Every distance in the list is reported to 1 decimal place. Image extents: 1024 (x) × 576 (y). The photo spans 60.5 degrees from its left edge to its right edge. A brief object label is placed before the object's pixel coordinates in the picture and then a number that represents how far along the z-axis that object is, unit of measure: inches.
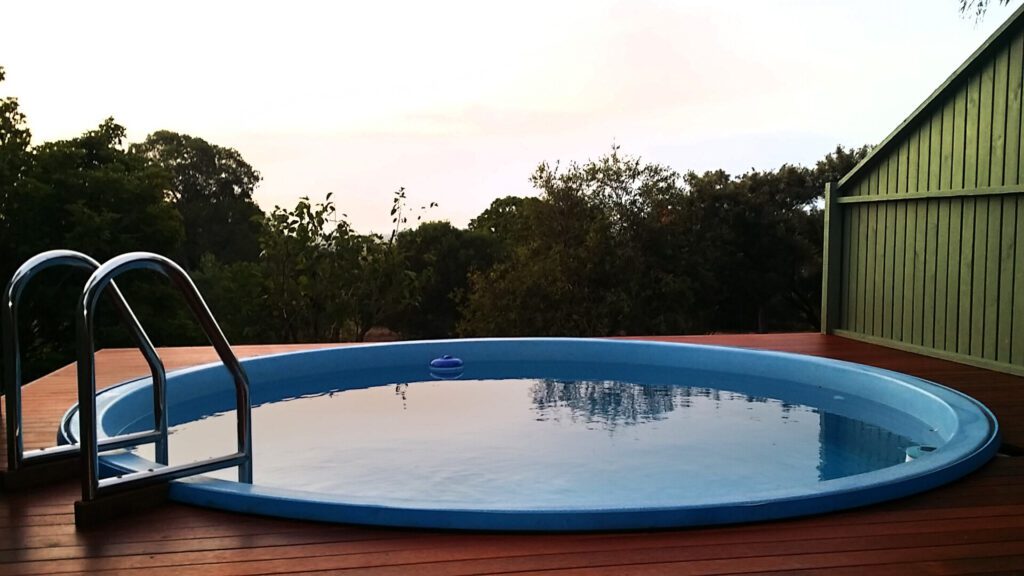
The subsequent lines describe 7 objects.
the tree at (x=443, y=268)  608.1
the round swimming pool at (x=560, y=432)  103.5
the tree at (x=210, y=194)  706.8
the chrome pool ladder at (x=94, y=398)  96.8
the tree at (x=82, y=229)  497.0
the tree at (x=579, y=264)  524.1
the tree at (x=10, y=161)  509.7
